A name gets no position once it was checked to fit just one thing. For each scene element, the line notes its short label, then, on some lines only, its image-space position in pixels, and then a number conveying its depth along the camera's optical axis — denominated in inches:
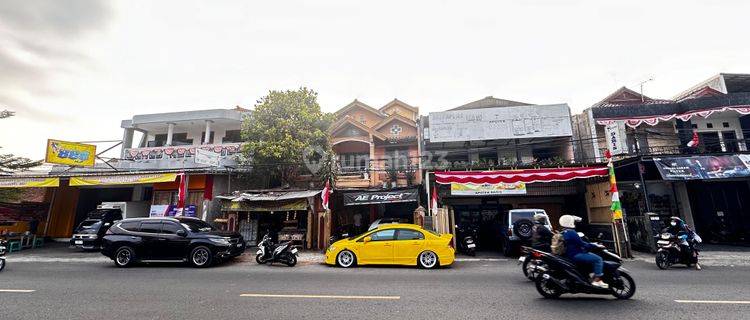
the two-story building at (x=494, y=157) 590.9
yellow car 420.2
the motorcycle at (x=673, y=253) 383.2
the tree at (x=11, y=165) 746.2
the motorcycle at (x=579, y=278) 239.1
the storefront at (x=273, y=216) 614.2
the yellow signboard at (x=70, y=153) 682.2
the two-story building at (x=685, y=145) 644.1
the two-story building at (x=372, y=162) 737.6
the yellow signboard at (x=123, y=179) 653.9
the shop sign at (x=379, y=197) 601.3
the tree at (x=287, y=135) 652.7
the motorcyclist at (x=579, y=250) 237.3
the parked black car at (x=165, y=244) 444.1
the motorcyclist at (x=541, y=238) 288.8
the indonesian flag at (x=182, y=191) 622.5
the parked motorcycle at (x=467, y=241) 515.1
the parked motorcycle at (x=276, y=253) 450.3
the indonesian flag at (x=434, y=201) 551.5
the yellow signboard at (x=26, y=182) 682.8
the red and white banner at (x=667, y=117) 634.2
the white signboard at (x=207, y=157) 621.4
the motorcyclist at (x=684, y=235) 383.2
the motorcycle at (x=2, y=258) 431.2
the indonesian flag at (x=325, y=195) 589.6
